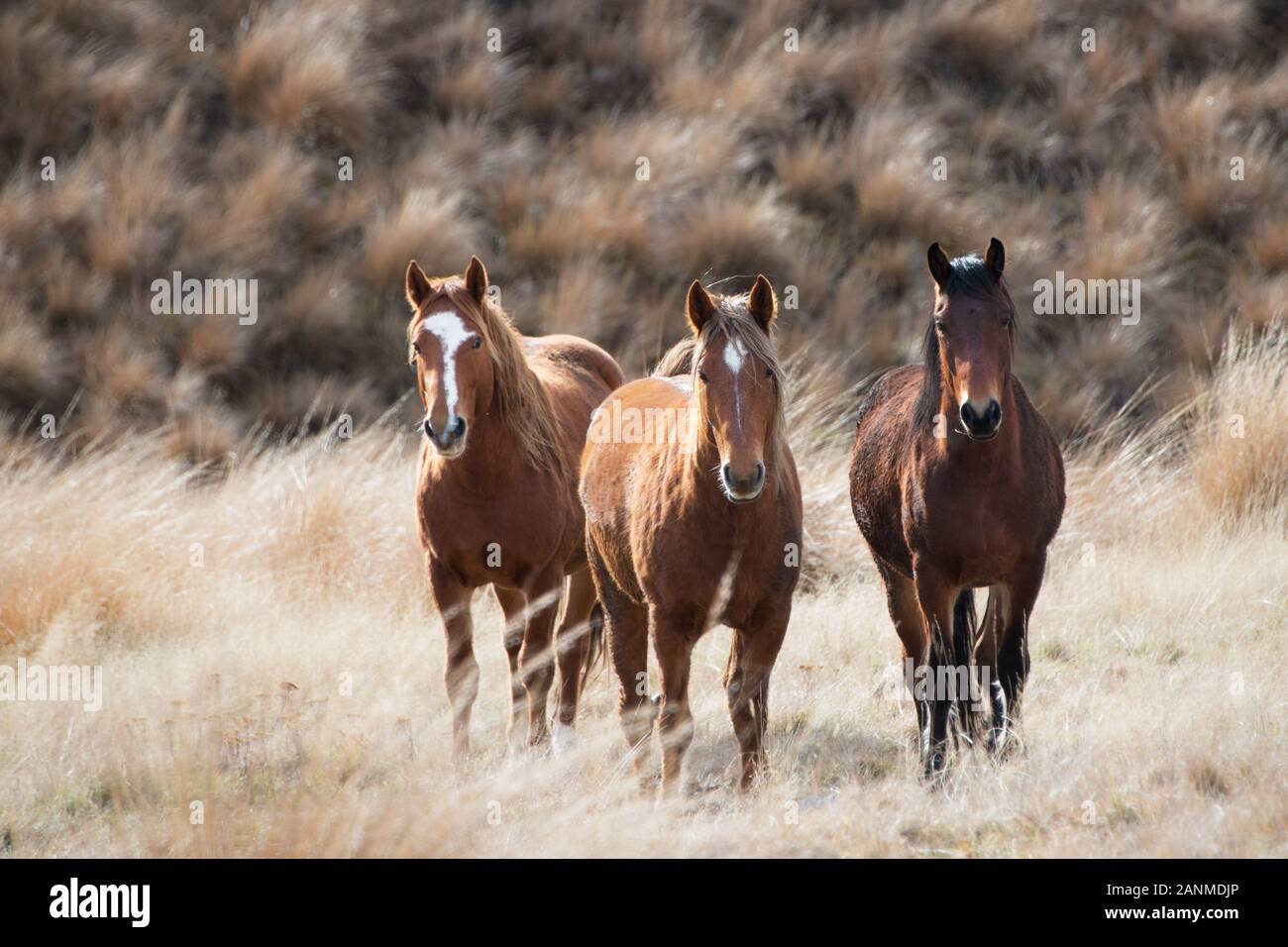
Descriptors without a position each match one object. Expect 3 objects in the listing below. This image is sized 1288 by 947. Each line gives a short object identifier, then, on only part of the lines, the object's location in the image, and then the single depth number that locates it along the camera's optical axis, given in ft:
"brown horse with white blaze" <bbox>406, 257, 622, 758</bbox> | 36.27
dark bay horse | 32.32
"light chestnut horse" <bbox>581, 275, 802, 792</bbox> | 29.76
